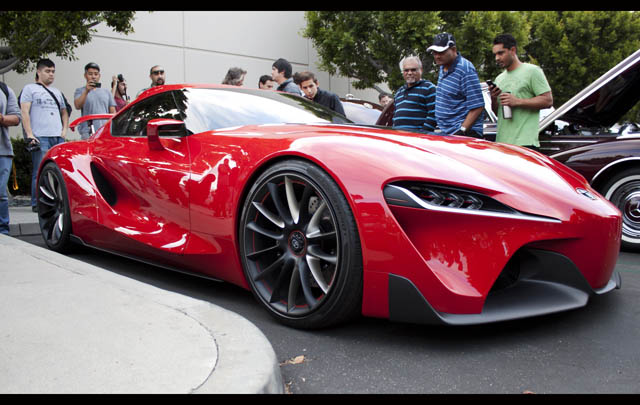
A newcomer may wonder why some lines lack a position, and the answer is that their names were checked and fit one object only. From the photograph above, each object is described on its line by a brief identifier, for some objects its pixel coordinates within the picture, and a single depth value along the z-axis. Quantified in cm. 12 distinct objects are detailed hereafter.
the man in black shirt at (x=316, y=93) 663
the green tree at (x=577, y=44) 2231
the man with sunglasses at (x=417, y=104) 507
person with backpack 521
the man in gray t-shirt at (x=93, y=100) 763
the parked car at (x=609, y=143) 454
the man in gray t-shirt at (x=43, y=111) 666
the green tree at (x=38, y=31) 806
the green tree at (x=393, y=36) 1823
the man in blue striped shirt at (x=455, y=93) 468
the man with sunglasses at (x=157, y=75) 750
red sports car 227
